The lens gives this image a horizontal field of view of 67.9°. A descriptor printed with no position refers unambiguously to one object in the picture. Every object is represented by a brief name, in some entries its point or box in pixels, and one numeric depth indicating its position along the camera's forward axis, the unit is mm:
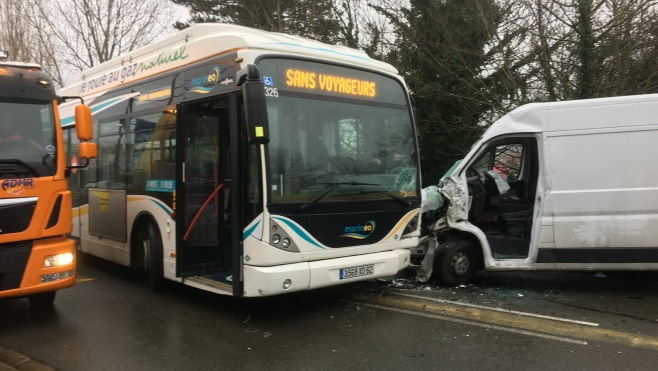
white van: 6102
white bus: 4941
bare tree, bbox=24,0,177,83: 22688
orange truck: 4871
